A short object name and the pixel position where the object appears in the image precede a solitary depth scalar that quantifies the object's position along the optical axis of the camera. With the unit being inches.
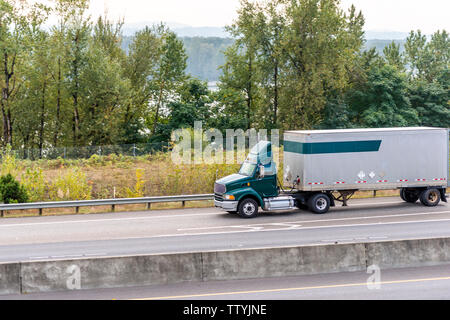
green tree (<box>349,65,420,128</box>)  2119.8
